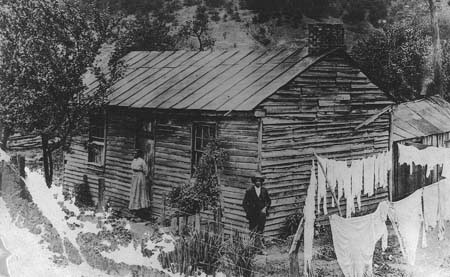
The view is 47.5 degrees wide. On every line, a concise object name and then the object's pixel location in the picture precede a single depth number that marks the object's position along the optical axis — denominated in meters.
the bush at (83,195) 10.98
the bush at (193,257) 7.96
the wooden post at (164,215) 9.69
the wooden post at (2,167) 8.20
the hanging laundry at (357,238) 7.77
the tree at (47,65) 8.55
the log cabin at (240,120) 9.41
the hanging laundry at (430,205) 9.17
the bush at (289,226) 9.67
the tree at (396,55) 10.13
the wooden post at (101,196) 10.58
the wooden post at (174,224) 8.98
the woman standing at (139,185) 9.93
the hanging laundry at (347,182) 8.95
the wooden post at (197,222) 8.86
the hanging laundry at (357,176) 9.14
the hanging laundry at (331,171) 8.81
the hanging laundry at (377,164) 9.57
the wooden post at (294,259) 7.51
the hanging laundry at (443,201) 9.38
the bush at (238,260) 7.77
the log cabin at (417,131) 12.50
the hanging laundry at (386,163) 9.78
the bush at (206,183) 9.28
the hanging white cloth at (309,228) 7.75
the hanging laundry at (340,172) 8.85
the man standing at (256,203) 8.86
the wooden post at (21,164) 8.50
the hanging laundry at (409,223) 8.49
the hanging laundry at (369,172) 9.39
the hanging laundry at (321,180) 8.39
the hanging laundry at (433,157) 10.43
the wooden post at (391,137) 11.94
